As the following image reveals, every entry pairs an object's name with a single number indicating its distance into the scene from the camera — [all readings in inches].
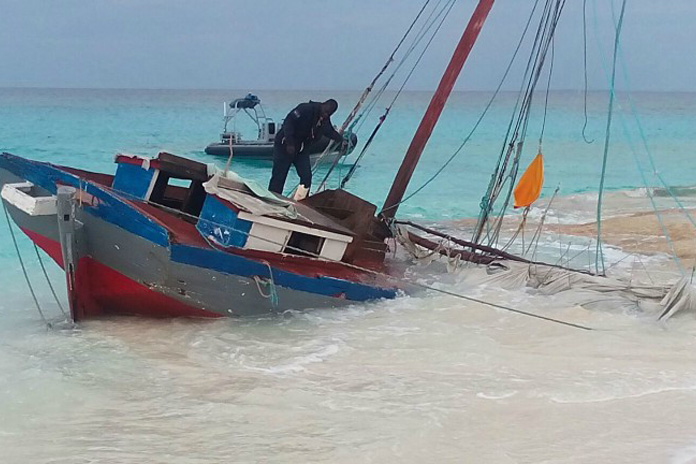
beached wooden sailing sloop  564.1
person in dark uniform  728.3
